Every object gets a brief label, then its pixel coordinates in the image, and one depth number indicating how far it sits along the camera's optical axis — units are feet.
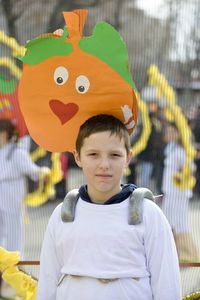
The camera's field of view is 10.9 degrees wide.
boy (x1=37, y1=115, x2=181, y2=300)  11.89
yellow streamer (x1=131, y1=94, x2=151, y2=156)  27.77
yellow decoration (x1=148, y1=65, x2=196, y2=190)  26.86
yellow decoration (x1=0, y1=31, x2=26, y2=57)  26.04
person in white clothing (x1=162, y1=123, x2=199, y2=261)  27.74
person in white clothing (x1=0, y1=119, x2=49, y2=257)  28.48
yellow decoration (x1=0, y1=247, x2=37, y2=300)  15.66
